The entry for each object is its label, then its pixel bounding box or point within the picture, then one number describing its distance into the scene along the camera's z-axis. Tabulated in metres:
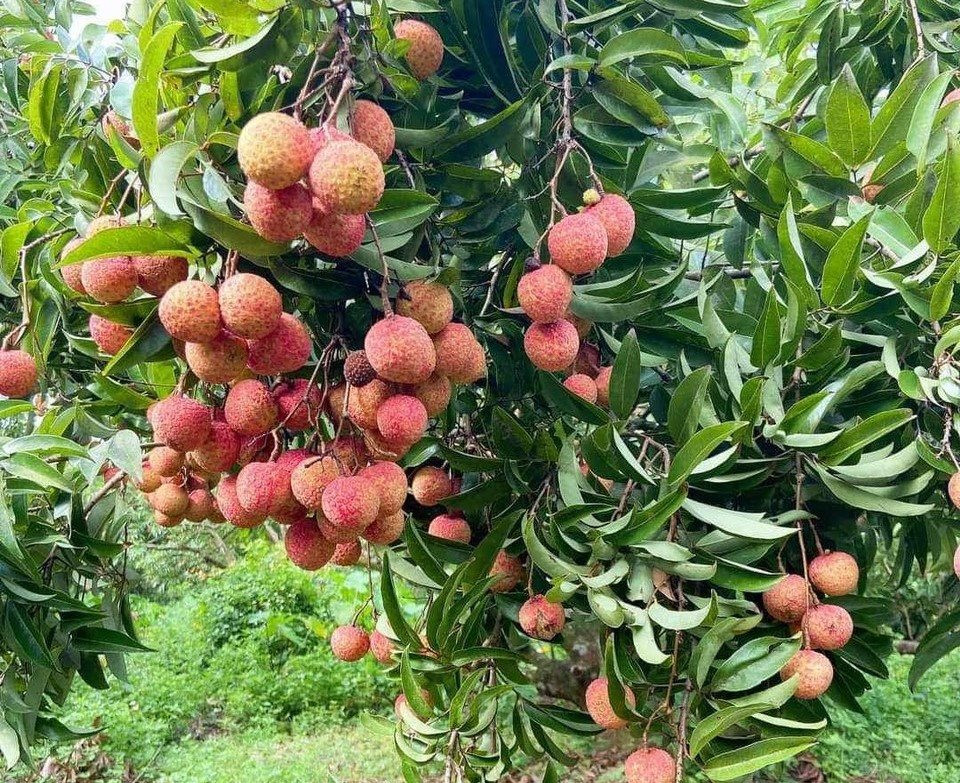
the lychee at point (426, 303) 0.75
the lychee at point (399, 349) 0.68
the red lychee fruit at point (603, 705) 0.90
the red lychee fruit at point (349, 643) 1.32
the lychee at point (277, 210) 0.59
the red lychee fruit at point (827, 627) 0.89
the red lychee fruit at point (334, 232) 0.61
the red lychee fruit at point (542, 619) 0.97
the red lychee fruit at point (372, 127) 0.68
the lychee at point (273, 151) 0.56
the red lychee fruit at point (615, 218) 0.85
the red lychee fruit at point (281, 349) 0.69
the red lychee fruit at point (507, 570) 1.10
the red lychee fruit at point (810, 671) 0.87
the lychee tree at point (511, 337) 0.69
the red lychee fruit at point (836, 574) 0.92
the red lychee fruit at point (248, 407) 0.76
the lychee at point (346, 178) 0.56
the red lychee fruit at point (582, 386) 0.97
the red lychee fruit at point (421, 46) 0.81
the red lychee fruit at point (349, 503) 0.72
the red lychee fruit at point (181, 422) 0.76
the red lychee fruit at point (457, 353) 0.78
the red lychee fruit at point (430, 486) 1.10
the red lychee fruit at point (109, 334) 0.78
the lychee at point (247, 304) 0.63
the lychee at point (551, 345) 0.86
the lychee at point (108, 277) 0.68
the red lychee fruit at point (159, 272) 0.69
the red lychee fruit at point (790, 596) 0.89
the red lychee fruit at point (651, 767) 0.83
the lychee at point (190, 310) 0.64
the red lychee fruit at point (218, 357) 0.69
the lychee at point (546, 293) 0.82
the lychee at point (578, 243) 0.80
